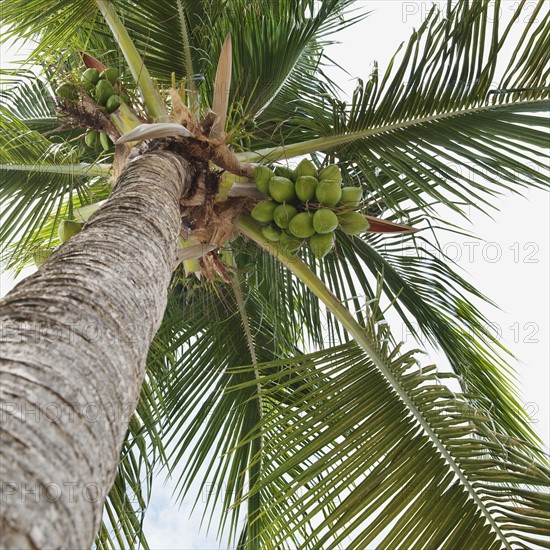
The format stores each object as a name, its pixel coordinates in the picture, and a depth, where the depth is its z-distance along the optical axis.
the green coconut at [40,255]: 2.74
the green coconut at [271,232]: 2.43
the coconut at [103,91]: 2.51
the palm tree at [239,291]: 0.95
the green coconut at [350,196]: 2.35
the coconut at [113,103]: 2.51
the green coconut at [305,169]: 2.38
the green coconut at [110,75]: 2.58
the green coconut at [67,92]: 2.67
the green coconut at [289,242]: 2.42
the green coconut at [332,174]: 2.30
